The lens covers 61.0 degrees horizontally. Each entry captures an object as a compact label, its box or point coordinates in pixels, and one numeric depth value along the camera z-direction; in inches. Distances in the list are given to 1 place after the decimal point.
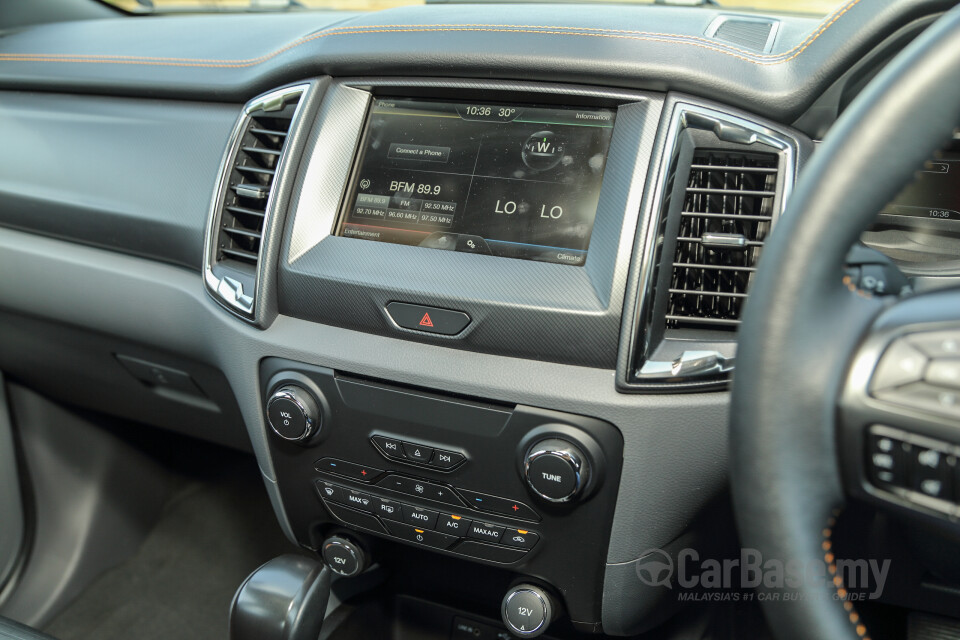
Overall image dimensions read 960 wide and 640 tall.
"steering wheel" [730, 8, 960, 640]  25.7
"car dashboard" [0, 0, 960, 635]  41.4
